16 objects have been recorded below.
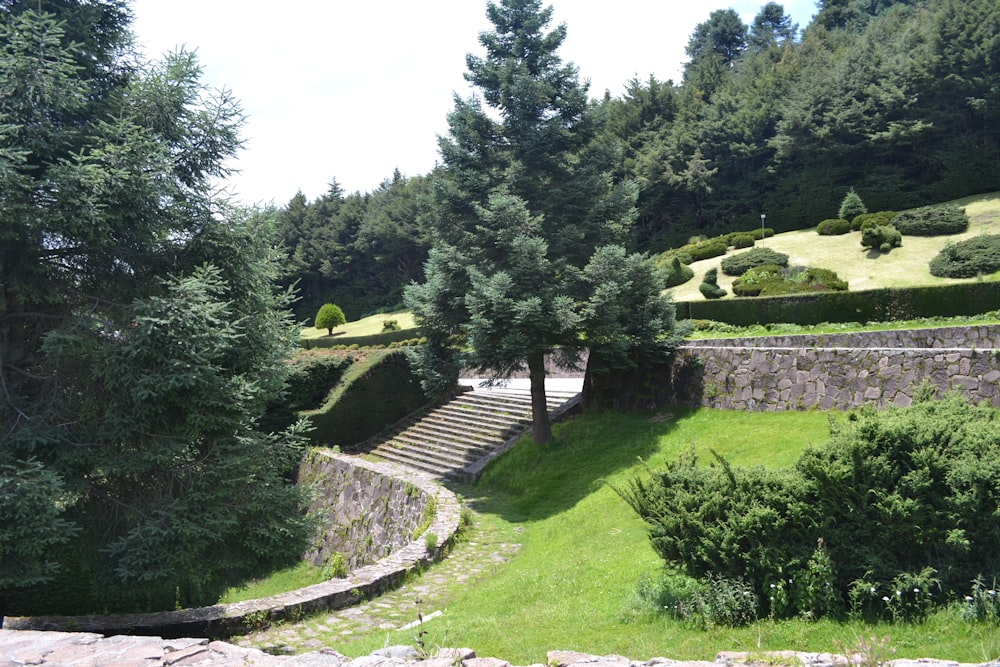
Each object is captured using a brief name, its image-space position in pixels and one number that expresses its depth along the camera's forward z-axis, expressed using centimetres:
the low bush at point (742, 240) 3834
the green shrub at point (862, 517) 540
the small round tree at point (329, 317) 4806
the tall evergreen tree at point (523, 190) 1645
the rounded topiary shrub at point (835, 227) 3647
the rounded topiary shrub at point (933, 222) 3175
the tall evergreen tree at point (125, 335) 862
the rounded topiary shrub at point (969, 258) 2564
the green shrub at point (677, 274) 3338
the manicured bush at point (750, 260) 3219
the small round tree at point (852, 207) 3809
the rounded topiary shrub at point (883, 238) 3092
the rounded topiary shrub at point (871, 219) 3434
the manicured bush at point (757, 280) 2750
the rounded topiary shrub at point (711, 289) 2842
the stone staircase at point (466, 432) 1878
